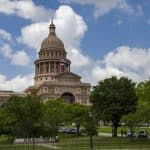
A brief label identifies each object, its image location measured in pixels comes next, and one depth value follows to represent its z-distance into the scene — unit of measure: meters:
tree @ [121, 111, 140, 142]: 42.09
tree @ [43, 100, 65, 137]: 36.44
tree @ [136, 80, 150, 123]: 37.57
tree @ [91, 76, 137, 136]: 51.14
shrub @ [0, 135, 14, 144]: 37.98
